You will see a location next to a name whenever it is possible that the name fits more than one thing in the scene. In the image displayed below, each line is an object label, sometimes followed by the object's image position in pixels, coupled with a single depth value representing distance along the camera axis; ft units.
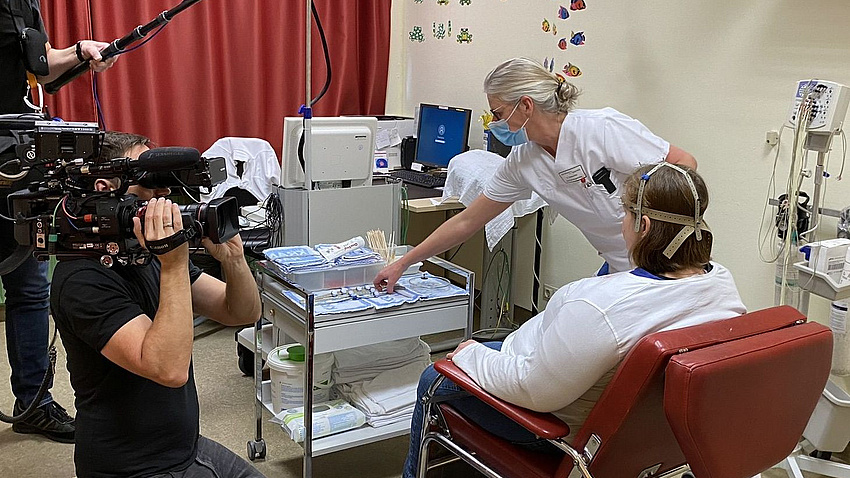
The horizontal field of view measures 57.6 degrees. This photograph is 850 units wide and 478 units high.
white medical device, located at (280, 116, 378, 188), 8.41
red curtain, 11.87
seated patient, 4.71
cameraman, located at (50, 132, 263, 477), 4.50
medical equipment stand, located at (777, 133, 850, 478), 7.07
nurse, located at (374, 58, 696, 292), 6.98
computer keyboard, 11.94
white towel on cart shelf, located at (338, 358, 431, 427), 7.47
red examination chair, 4.25
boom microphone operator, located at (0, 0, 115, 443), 7.34
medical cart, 6.72
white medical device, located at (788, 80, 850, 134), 7.26
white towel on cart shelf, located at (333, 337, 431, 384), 7.75
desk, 10.71
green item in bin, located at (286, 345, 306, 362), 7.57
